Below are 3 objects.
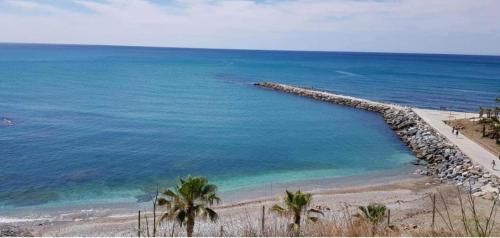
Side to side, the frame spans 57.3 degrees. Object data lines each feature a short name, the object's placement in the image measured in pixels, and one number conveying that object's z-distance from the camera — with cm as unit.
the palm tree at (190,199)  1889
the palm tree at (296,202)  1942
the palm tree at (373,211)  1970
